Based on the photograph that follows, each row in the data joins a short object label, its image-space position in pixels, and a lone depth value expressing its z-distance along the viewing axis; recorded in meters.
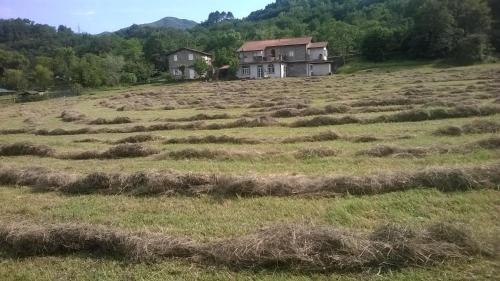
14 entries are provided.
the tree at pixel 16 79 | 85.44
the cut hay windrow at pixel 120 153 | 15.79
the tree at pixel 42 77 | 82.00
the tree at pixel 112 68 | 79.56
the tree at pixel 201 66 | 76.79
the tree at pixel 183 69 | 85.38
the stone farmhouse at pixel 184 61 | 85.19
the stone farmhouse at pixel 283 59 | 76.19
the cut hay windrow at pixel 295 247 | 6.30
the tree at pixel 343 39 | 76.56
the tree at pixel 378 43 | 69.00
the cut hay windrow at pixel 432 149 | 12.10
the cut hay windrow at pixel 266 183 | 9.32
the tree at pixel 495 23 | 60.72
